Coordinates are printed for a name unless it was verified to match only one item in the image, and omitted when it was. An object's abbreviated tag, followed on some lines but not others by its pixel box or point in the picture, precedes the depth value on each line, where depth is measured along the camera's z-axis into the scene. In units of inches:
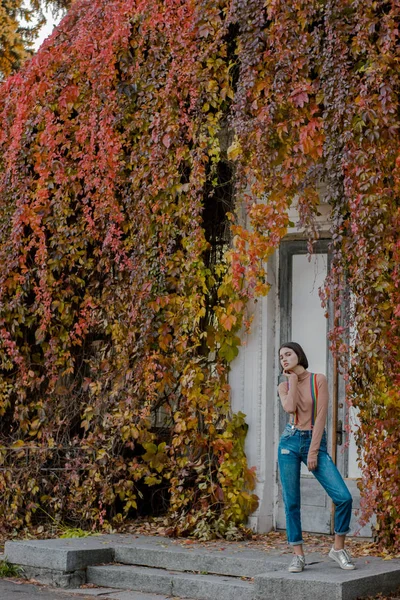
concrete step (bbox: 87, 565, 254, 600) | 280.2
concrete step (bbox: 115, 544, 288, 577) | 290.0
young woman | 266.4
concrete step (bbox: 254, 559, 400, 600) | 250.4
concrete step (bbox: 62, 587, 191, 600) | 290.0
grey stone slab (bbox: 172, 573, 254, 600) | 277.6
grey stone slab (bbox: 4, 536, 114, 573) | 310.3
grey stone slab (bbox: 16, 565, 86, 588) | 308.8
